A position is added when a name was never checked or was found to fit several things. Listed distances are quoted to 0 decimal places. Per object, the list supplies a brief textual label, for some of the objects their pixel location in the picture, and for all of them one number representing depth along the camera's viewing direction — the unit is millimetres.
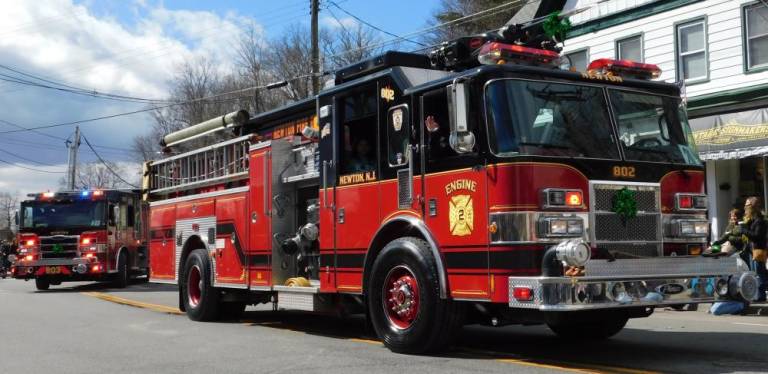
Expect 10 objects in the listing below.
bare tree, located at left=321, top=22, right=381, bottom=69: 34312
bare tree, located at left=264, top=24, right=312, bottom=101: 36688
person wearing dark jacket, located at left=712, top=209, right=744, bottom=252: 12202
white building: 16172
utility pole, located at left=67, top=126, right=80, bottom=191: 54128
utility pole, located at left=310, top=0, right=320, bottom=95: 21984
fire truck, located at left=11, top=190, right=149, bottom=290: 21922
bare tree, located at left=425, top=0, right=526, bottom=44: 33844
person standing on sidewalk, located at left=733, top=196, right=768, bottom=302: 12359
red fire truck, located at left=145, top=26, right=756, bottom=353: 6719
